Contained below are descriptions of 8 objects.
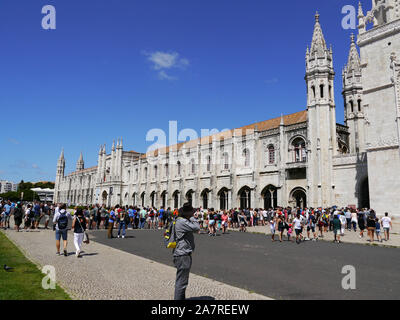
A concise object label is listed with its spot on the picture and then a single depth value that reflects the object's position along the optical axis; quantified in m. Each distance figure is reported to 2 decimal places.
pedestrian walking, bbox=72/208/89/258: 10.05
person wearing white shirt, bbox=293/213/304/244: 14.82
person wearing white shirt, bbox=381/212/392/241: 15.26
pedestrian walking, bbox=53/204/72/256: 10.25
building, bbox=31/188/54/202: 134.25
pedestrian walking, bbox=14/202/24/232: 17.41
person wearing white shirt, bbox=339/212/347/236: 17.42
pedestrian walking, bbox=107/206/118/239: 16.12
